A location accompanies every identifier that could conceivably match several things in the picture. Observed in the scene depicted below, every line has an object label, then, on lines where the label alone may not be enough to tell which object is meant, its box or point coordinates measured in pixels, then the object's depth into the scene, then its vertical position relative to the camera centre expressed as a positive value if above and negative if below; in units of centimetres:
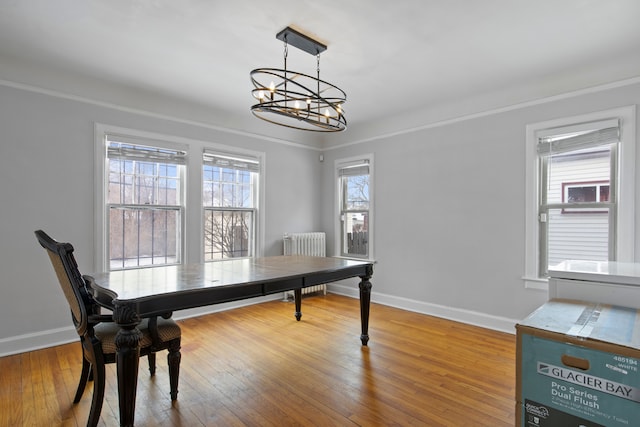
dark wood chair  193 -74
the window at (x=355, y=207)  517 +9
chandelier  245 +129
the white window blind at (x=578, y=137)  310 +73
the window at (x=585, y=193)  318 +20
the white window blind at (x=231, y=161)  445 +69
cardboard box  99 -48
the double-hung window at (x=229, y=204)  451 +10
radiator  514 -51
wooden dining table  181 -49
